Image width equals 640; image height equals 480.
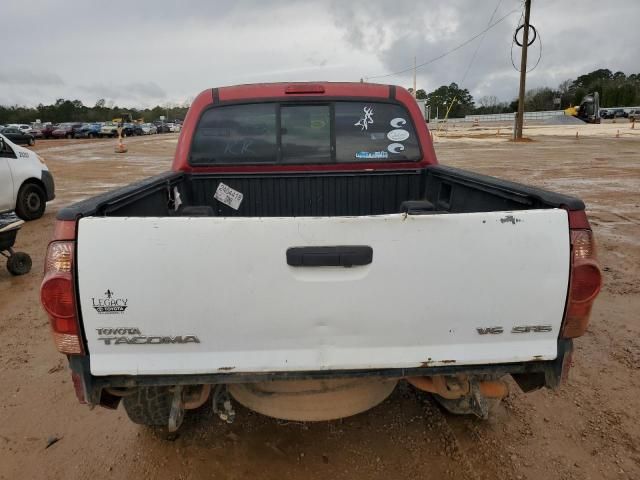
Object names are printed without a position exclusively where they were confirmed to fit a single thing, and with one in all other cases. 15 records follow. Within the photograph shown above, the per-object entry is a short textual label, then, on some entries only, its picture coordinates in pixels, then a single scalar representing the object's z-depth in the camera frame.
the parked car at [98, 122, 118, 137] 47.28
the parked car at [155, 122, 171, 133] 61.93
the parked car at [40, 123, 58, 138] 48.47
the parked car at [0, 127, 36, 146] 30.60
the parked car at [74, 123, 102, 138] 47.66
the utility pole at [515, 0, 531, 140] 27.91
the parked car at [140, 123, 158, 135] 55.75
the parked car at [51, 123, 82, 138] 47.91
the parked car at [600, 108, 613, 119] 65.31
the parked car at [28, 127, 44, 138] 48.16
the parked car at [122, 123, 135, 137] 50.50
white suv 8.28
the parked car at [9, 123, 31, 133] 44.66
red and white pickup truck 1.83
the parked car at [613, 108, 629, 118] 66.06
